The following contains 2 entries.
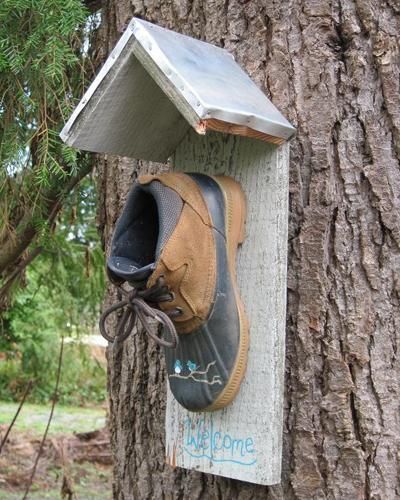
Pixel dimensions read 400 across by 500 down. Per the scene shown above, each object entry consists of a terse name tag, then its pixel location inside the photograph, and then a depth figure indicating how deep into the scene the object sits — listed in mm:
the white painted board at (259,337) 1347
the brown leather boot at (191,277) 1298
